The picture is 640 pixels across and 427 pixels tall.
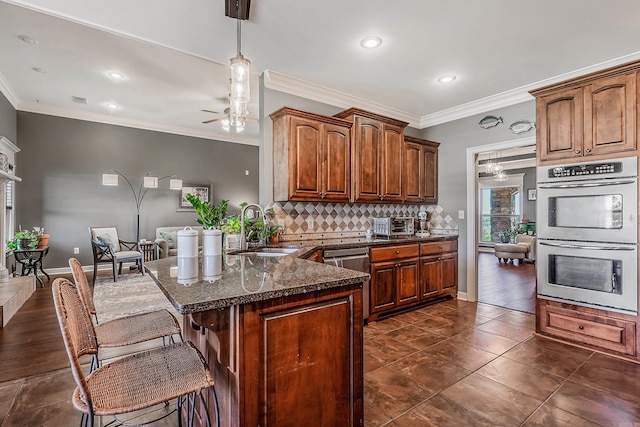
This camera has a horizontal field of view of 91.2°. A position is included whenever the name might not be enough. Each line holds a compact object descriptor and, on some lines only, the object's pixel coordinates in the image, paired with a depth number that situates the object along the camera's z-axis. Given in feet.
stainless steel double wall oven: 8.48
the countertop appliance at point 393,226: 13.79
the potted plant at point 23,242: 14.96
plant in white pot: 5.33
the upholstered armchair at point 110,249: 16.93
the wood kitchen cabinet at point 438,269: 13.14
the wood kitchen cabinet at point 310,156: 10.85
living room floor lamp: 20.84
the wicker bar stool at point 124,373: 3.20
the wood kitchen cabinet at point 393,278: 11.46
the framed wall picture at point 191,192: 22.99
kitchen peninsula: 3.80
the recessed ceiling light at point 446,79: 11.73
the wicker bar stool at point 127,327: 4.97
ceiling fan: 14.54
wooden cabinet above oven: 8.56
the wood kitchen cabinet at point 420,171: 14.23
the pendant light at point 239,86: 6.93
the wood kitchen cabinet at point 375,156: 12.27
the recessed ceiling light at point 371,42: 9.12
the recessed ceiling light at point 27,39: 10.52
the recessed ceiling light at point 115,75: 13.03
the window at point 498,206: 32.56
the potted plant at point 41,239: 16.12
